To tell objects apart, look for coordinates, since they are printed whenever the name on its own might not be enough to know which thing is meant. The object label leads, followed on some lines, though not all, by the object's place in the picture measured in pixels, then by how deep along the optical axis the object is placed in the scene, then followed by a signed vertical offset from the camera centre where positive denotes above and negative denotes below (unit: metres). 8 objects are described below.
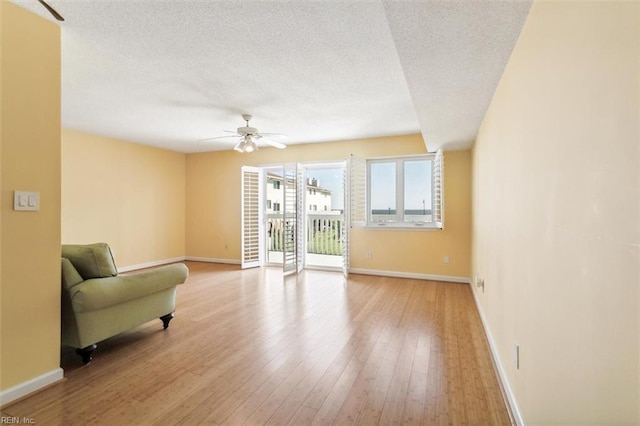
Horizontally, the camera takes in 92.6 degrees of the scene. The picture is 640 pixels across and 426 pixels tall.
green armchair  2.22 -0.64
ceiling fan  3.98 +1.04
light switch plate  1.86 +0.09
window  5.06 +0.37
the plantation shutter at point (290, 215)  5.51 -0.02
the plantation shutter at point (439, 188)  4.42 +0.39
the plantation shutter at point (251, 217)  6.03 -0.06
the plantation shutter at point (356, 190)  5.14 +0.42
